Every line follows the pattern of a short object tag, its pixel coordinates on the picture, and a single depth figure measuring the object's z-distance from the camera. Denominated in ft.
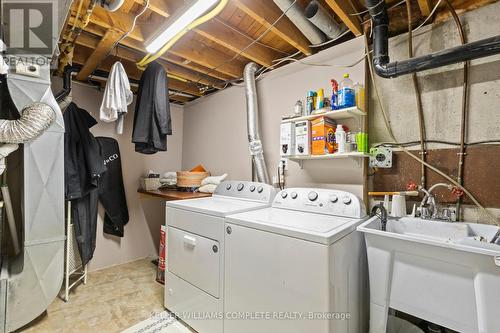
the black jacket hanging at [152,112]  7.03
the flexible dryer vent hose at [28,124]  5.02
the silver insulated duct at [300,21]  5.09
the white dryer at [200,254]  5.05
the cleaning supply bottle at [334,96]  5.66
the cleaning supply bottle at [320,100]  6.02
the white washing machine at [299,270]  3.64
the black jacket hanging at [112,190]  9.07
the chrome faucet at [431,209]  4.58
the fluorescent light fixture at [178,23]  4.67
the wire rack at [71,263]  7.11
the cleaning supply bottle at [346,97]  5.47
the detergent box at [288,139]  6.33
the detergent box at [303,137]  6.06
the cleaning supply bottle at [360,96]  5.69
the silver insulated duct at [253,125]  7.39
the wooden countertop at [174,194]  7.31
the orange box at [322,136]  5.85
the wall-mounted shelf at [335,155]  5.41
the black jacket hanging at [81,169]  7.13
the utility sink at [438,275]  3.19
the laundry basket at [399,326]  4.57
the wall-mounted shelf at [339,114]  5.46
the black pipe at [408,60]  3.90
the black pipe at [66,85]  7.36
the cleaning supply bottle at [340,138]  5.66
